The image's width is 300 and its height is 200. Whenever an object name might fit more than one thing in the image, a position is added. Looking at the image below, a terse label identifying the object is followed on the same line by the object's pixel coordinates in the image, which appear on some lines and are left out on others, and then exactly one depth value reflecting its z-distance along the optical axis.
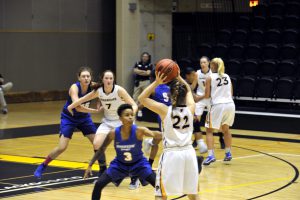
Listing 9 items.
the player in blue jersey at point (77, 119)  11.05
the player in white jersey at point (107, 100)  10.57
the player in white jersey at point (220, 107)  12.72
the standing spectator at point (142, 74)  21.38
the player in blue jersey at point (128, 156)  8.58
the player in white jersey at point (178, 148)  7.14
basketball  6.95
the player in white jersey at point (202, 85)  14.17
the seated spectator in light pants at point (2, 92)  20.95
